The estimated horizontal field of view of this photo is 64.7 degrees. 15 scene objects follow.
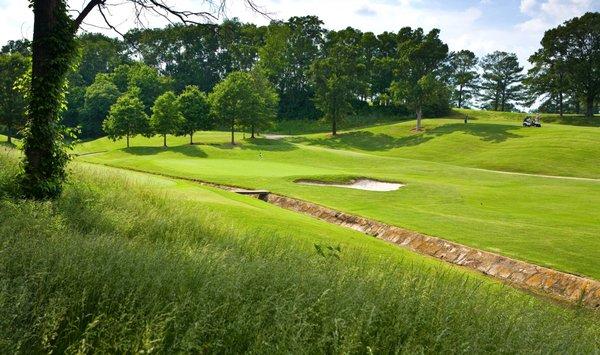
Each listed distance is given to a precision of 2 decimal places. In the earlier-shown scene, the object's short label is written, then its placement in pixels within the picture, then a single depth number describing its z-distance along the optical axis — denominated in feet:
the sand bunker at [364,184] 89.98
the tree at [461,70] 376.48
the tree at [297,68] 311.27
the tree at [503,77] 351.67
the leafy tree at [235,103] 207.82
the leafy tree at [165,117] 199.21
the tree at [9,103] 183.62
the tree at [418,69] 220.23
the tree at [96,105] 277.44
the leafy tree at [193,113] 209.15
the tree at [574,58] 232.94
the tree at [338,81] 230.07
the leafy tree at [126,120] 203.51
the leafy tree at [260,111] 209.42
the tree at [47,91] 36.27
